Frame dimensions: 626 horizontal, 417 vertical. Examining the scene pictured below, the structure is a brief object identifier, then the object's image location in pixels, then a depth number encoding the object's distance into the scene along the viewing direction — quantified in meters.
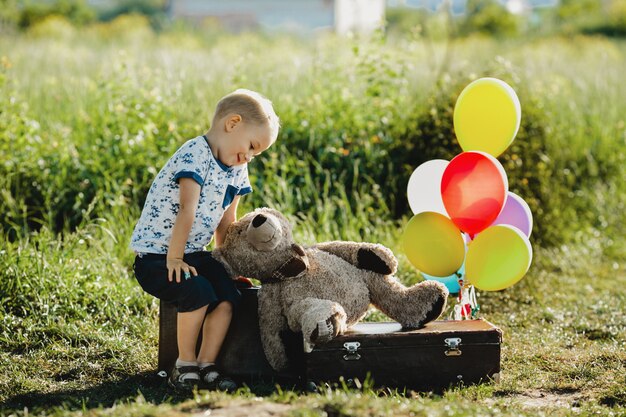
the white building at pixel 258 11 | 42.59
